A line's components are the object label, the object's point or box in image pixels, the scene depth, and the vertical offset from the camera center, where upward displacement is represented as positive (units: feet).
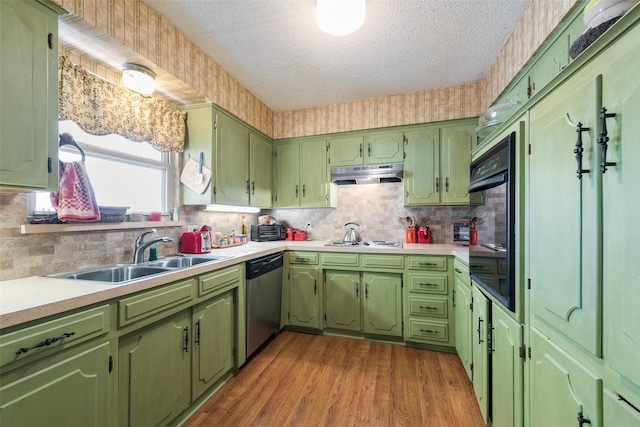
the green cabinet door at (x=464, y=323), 5.94 -2.68
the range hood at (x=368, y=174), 9.07 +1.41
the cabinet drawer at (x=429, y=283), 7.79 -2.08
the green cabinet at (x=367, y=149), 9.50 +2.44
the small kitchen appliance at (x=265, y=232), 10.25 -0.74
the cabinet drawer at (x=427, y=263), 7.80 -1.47
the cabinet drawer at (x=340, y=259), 8.56 -1.50
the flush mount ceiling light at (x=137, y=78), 5.51 +2.86
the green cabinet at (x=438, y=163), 8.80 +1.74
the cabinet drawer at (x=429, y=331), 7.77 -3.49
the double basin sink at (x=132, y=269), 4.90 -1.15
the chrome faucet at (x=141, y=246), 5.70 -0.70
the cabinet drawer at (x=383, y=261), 8.16 -1.48
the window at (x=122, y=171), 5.34 +1.06
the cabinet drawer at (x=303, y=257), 8.96 -1.50
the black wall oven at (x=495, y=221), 3.66 -0.11
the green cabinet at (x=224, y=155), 7.48 +1.84
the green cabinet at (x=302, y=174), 10.36 +1.60
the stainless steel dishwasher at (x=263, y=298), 7.11 -2.50
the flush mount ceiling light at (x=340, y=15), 4.88 +3.78
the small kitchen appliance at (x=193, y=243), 7.27 -0.81
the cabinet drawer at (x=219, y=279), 5.43 -1.48
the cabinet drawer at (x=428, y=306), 7.79 -2.77
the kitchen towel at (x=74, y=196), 4.57 +0.31
